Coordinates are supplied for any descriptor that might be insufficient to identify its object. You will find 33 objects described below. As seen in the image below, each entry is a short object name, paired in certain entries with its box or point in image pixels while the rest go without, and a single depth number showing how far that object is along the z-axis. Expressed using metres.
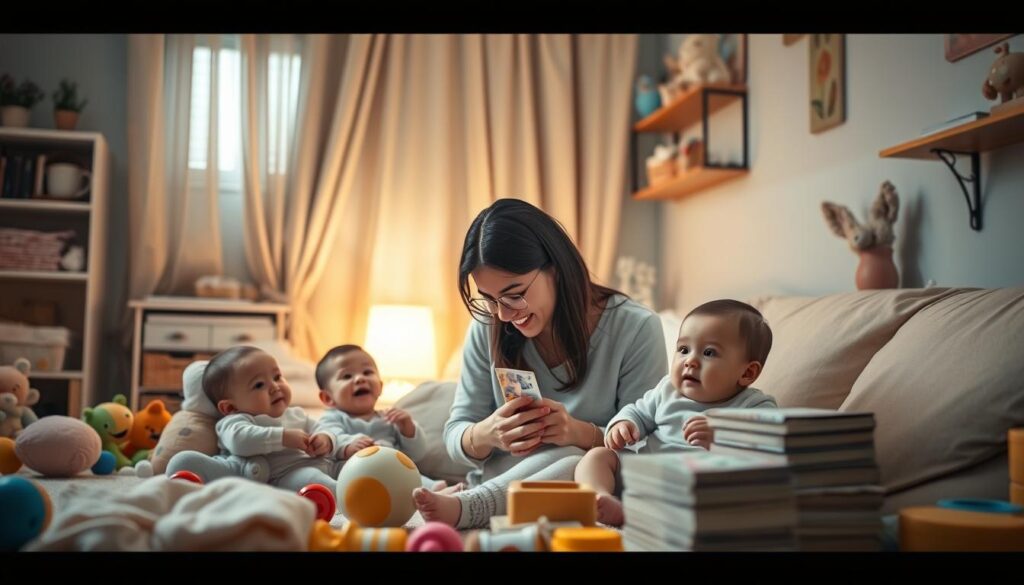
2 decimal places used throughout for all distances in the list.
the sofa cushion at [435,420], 2.23
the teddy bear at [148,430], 2.60
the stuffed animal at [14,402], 2.40
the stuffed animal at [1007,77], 1.90
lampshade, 3.66
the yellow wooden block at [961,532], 1.07
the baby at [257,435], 1.92
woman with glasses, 1.65
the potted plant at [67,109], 3.74
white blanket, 1.02
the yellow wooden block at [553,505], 1.21
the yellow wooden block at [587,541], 1.05
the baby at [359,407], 2.19
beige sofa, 1.40
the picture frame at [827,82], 2.74
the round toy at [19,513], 1.15
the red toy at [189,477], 1.70
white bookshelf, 3.58
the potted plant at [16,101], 3.66
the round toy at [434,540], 1.08
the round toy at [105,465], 2.31
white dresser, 3.58
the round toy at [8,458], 2.23
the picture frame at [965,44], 2.09
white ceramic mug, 3.62
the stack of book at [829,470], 1.10
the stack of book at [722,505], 1.04
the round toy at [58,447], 2.14
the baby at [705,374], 1.55
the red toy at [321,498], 1.55
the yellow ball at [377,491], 1.50
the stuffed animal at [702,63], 3.46
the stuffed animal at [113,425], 2.51
